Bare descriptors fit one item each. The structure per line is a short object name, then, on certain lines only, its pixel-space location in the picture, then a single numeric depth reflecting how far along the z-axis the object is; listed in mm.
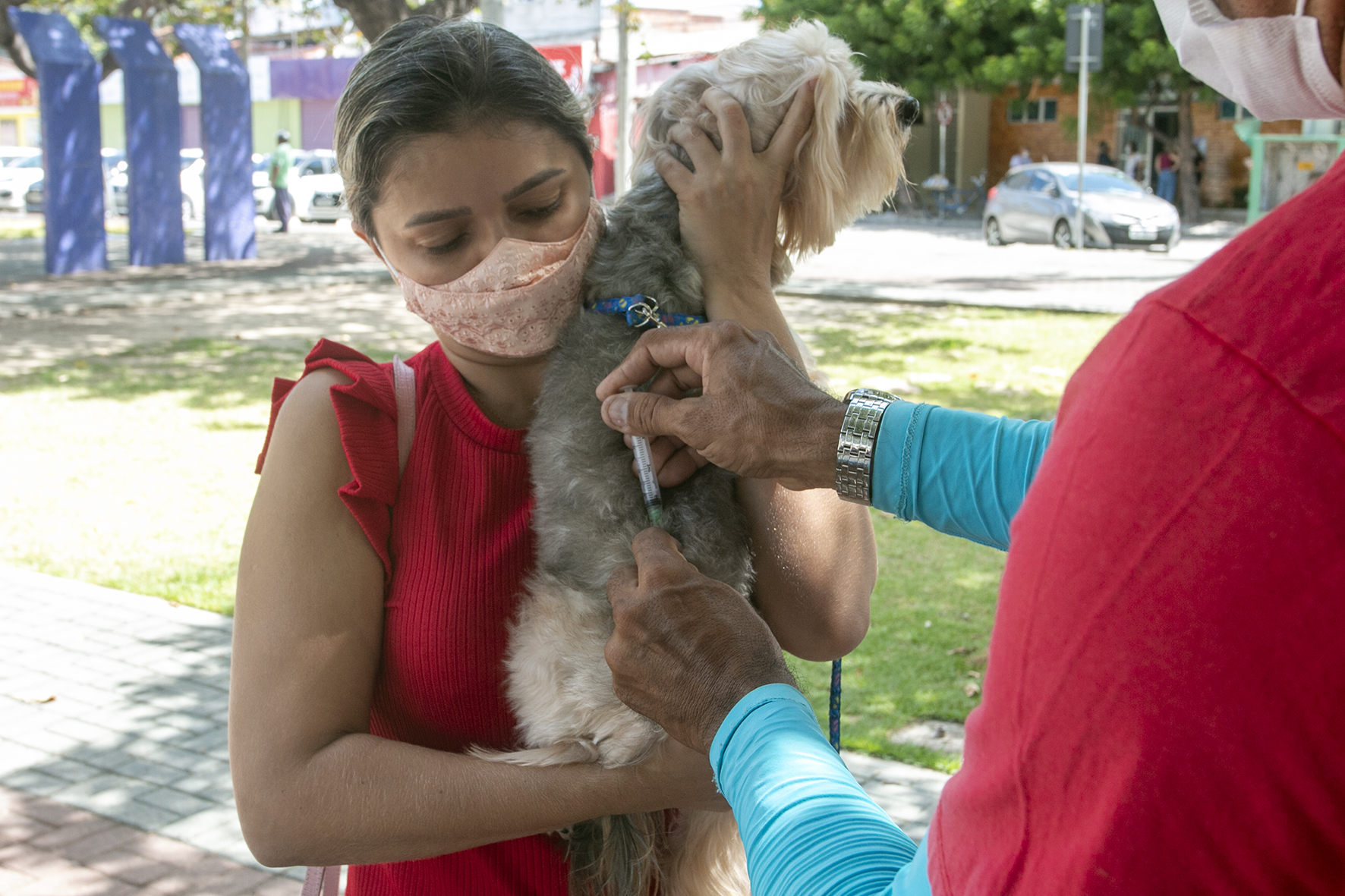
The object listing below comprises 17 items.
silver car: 23250
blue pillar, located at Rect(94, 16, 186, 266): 19359
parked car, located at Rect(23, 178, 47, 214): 35562
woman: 1743
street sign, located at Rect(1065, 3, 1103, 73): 20719
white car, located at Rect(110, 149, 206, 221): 32656
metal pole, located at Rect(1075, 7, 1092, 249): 20578
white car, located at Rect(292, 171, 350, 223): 32656
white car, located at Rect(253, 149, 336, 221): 33031
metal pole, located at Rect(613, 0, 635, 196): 13227
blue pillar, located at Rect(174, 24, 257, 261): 20766
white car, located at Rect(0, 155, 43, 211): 36719
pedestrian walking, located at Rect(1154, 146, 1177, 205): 32656
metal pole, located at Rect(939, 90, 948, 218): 37781
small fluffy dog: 1940
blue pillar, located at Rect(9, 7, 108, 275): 18172
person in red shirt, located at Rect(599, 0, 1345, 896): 762
